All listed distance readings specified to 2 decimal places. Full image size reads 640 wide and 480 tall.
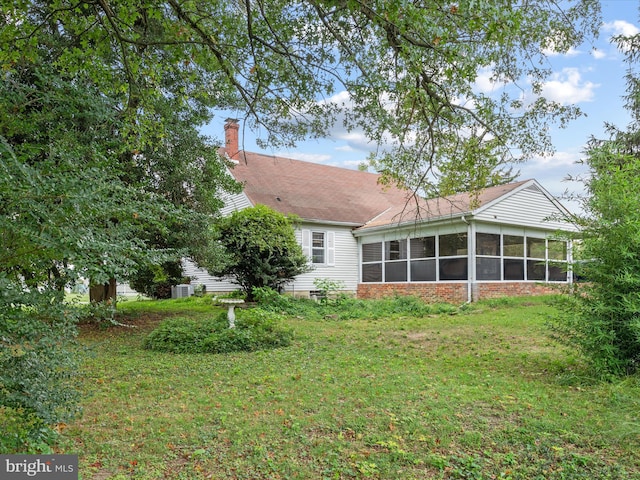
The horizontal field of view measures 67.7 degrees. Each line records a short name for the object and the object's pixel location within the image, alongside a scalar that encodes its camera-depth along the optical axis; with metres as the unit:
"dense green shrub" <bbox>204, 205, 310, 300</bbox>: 13.97
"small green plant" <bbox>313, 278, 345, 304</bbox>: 15.70
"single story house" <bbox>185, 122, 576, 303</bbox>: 15.38
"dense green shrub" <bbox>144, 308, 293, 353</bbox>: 7.97
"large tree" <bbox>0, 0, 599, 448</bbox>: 2.87
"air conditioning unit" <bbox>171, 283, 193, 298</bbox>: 20.36
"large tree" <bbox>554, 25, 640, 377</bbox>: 5.25
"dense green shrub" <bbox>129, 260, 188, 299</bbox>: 11.30
